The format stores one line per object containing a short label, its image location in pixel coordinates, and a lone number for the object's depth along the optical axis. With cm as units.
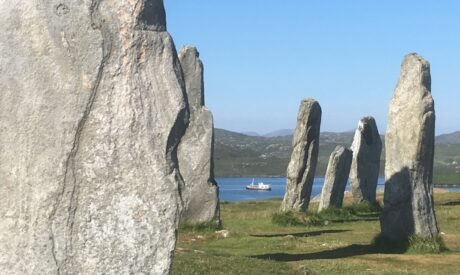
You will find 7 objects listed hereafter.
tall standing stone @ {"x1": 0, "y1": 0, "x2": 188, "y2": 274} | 837
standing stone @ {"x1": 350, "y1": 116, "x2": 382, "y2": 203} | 3641
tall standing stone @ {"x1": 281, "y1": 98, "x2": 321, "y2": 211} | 3027
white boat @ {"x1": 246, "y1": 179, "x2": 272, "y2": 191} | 12581
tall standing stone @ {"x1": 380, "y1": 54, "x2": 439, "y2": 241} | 2003
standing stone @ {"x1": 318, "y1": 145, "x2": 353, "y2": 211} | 3288
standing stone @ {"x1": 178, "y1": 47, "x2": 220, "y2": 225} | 2406
